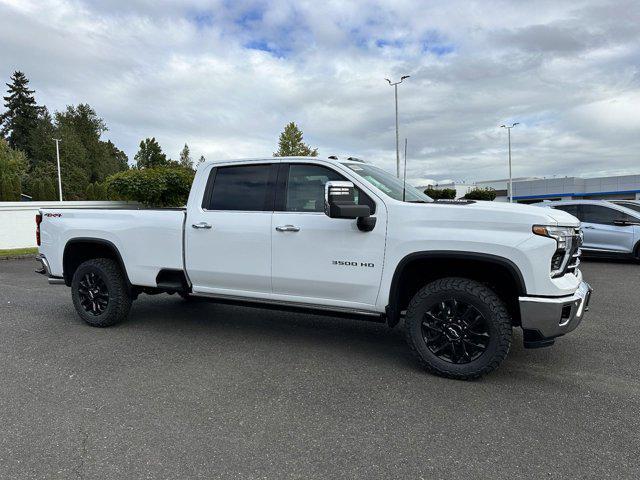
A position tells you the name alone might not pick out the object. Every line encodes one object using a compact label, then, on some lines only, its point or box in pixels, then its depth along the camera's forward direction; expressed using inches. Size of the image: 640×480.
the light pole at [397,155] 1079.5
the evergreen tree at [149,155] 3198.8
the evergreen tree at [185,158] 3341.5
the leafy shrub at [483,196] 1271.7
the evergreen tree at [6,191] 975.6
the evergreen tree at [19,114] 2930.6
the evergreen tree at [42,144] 2640.3
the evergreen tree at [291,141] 1419.3
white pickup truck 142.9
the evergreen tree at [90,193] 1341.8
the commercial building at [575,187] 2327.8
